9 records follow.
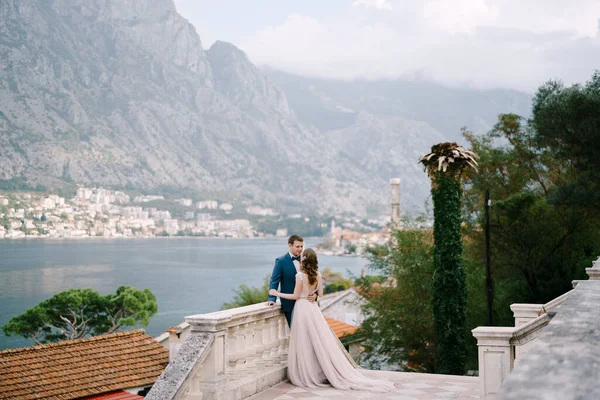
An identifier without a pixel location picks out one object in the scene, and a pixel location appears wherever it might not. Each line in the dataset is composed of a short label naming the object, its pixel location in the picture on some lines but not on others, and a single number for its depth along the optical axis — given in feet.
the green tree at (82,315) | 170.29
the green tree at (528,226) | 79.51
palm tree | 67.82
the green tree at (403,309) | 88.89
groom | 28.14
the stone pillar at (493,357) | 22.71
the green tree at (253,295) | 159.22
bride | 27.04
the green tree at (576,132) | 62.18
